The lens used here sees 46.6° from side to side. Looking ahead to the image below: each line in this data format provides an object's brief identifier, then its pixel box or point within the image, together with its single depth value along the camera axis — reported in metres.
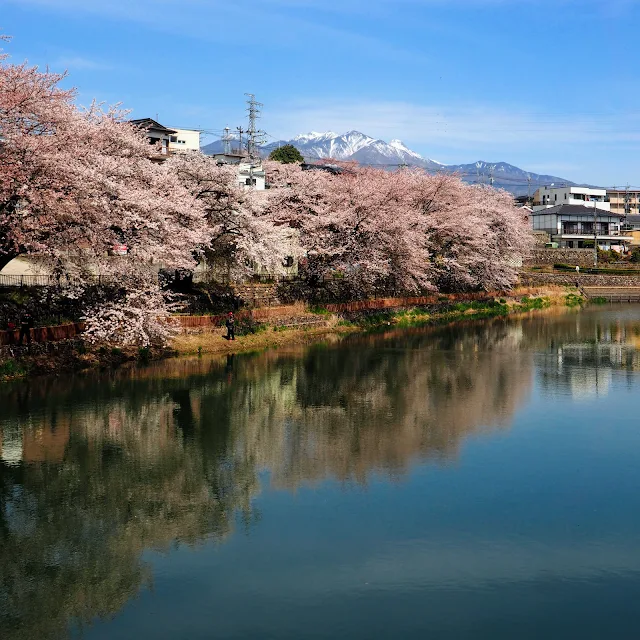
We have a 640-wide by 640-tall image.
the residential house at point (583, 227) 99.19
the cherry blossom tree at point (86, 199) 25.75
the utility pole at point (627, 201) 127.56
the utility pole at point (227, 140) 79.91
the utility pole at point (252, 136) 76.19
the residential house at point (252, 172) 64.56
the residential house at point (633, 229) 105.14
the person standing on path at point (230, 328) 34.97
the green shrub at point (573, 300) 67.28
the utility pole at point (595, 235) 88.00
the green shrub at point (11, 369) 25.33
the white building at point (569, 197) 115.71
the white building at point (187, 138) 91.61
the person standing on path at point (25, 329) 26.75
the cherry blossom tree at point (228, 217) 37.00
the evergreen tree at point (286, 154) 95.92
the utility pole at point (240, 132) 78.35
